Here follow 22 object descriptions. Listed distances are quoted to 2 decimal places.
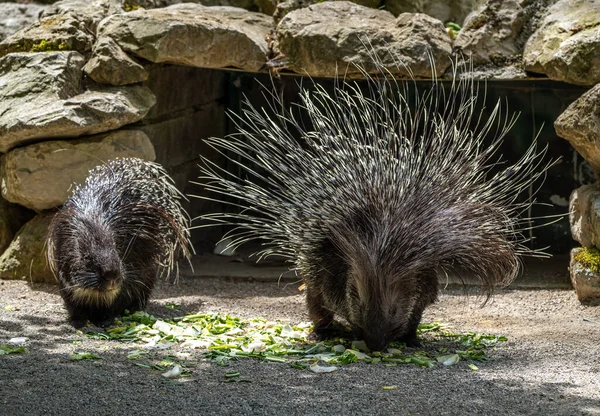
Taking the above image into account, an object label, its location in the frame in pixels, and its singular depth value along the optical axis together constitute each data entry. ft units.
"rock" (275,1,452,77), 41.75
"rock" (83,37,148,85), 43.34
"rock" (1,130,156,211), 42.42
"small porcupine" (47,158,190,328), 34.12
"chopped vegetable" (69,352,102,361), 29.45
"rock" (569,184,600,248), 39.91
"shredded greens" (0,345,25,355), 29.84
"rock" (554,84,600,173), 38.45
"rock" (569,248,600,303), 39.83
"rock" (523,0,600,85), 39.65
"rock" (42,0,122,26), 46.29
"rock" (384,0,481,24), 50.49
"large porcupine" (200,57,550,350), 29.55
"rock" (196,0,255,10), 53.72
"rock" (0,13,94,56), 45.39
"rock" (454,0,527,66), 42.75
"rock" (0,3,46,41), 52.60
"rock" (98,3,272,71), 42.78
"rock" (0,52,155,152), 41.50
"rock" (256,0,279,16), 51.22
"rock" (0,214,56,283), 43.70
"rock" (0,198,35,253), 45.88
